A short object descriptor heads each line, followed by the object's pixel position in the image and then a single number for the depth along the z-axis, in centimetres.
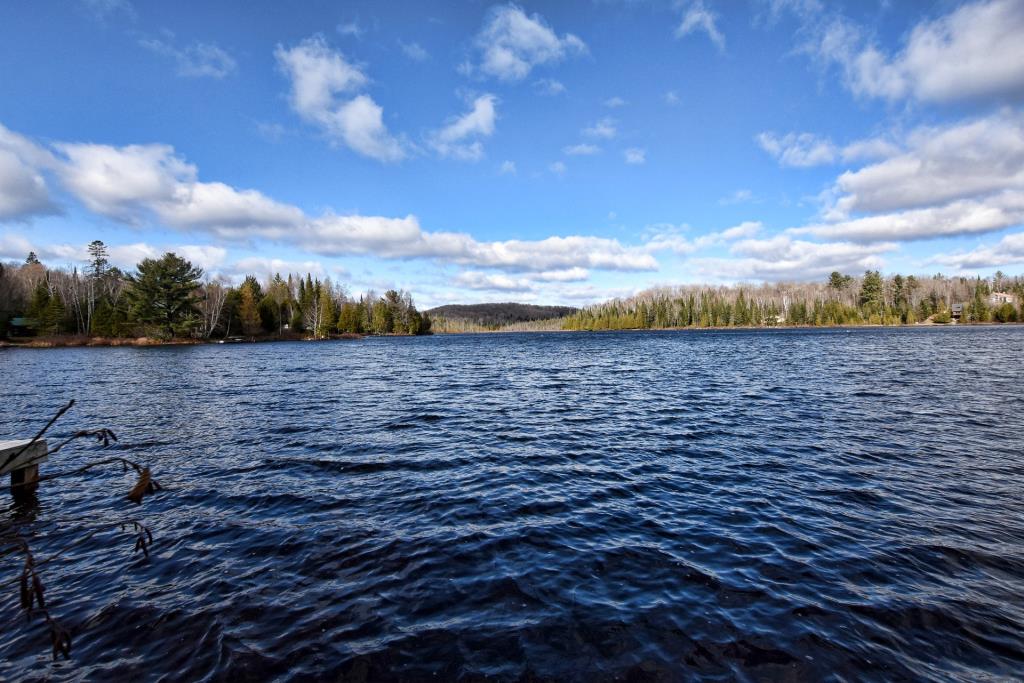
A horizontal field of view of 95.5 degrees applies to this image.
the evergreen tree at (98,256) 12481
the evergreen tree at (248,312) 13000
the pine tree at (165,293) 8744
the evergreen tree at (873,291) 18350
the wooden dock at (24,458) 1159
